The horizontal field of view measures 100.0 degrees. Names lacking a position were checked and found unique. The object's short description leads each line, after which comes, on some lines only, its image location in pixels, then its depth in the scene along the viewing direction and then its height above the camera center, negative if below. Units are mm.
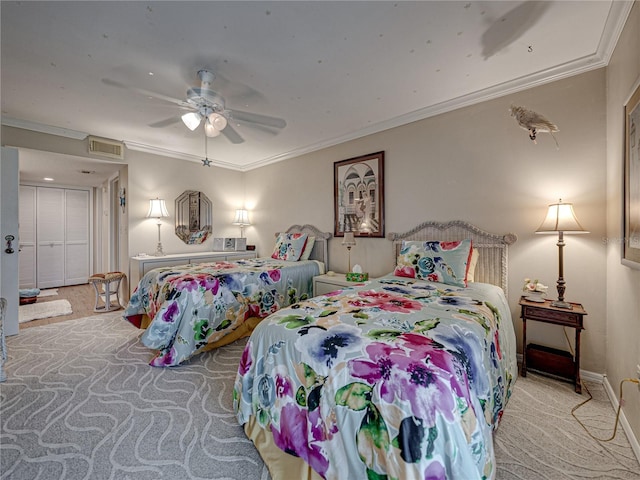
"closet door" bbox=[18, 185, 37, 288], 5465 +17
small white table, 3253 -561
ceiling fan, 2482 +1378
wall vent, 3826 +1317
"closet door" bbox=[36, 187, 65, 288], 5676 +38
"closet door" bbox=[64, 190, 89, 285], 6043 +19
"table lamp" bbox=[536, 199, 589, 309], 2123 +94
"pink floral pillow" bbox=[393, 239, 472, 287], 2453 -232
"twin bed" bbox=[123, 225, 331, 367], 2494 -679
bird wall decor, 2109 +929
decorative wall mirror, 4762 +383
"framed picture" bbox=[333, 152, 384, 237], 3545 +590
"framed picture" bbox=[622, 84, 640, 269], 1509 +320
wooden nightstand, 2043 -962
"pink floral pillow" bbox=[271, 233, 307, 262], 4113 -142
